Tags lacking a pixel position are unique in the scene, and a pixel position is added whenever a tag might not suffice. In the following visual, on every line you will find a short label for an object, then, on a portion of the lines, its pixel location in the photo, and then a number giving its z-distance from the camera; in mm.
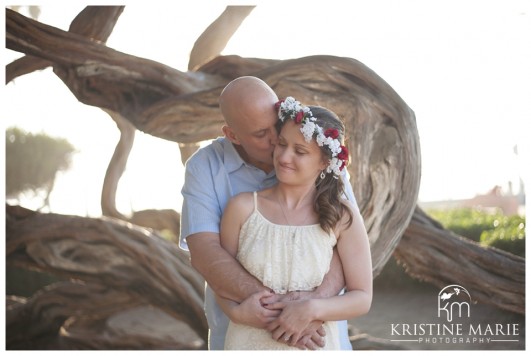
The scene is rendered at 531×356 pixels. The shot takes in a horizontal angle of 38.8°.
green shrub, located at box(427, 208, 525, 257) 6656
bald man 2500
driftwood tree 4617
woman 2506
